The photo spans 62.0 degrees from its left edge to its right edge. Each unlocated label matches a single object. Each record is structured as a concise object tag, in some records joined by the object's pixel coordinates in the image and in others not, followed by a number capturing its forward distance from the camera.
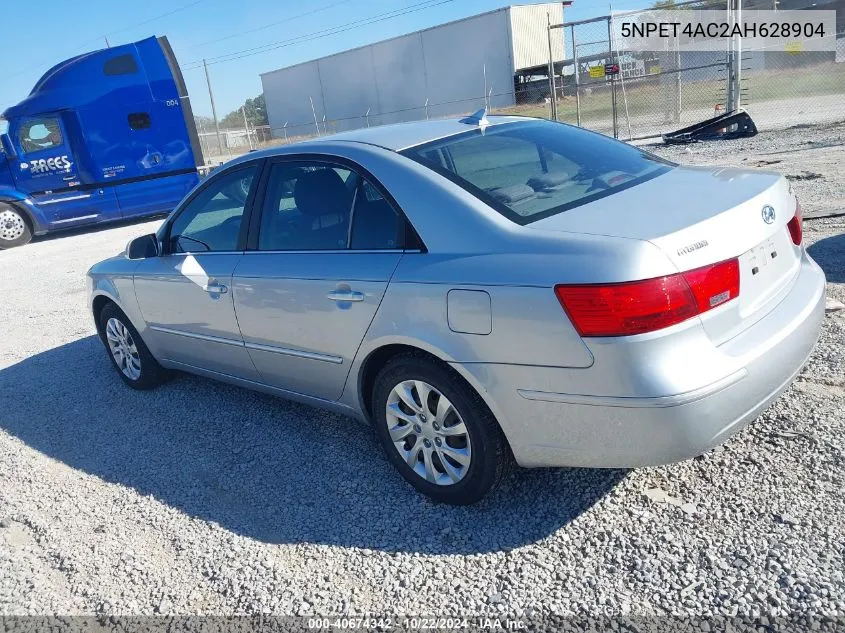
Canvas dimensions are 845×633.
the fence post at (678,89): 16.02
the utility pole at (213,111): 21.50
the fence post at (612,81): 15.38
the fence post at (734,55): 14.08
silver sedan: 2.42
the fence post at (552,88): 16.22
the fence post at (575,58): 16.95
